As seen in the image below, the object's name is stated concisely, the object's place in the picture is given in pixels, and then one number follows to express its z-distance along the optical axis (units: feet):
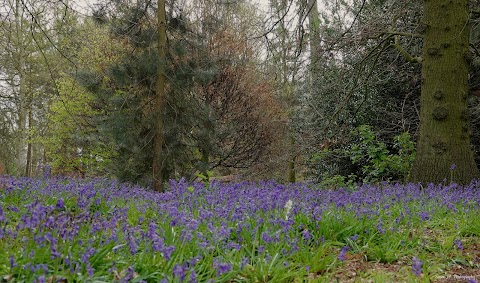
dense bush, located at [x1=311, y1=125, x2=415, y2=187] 29.50
